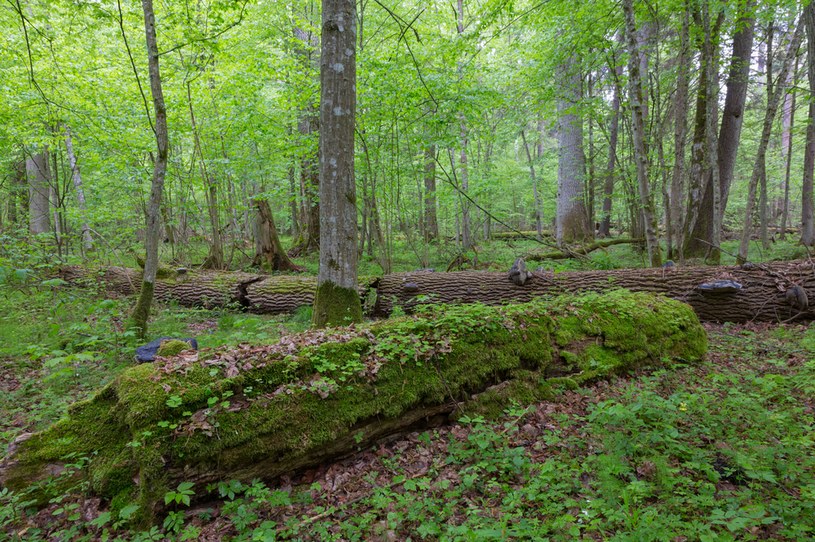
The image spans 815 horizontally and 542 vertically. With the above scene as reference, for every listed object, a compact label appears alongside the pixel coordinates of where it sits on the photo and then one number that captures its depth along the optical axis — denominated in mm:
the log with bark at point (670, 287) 6164
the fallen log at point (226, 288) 8031
